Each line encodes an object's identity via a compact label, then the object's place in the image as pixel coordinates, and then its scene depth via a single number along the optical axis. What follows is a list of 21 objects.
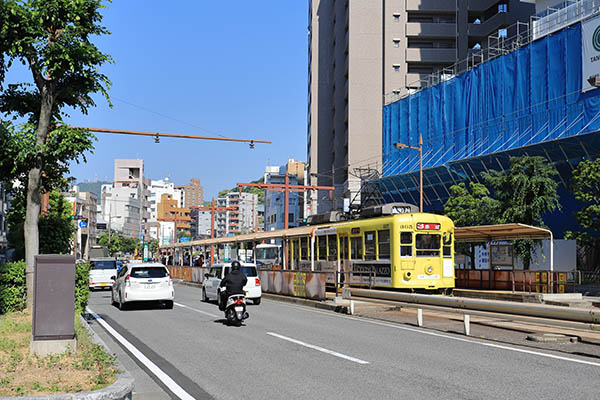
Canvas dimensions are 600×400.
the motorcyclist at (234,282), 16.36
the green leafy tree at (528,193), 33.25
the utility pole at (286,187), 49.08
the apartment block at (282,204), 114.79
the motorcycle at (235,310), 16.08
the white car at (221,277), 23.97
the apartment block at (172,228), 189.50
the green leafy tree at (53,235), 22.98
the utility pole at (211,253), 48.23
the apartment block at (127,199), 159.00
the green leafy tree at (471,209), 37.28
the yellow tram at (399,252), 24.16
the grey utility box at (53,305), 9.67
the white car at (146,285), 21.58
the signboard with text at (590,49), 42.94
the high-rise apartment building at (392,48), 73.19
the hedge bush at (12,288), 15.65
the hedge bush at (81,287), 15.92
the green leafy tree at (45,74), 14.30
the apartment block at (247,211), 188.48
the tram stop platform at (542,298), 22.77
